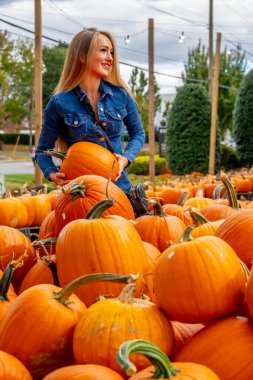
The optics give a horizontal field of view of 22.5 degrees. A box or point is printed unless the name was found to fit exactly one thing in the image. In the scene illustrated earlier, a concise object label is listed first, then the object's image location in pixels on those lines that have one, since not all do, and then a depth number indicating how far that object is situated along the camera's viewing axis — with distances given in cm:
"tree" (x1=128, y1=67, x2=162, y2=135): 4019
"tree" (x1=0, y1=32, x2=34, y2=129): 3712
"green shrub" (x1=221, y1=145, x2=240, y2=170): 2159
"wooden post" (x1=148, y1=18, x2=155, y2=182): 1335
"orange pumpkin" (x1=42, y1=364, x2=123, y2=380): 141
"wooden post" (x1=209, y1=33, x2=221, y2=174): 1484
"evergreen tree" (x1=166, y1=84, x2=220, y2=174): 1942
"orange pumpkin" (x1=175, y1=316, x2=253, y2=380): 152
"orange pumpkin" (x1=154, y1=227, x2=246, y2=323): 164
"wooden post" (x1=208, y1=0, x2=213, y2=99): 2189
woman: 344
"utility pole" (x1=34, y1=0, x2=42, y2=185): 833
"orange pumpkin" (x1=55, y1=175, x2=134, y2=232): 244
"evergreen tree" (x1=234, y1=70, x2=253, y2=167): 1945
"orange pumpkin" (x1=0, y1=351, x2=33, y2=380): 149
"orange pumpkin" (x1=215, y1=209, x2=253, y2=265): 214
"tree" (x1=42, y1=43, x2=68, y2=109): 4812
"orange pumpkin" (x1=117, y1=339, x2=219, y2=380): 123
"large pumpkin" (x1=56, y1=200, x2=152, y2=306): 194
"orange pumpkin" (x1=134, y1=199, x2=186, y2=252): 262
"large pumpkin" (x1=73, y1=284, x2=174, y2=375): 152
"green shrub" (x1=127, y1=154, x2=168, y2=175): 2211
